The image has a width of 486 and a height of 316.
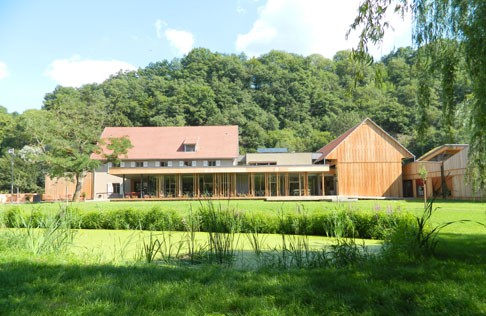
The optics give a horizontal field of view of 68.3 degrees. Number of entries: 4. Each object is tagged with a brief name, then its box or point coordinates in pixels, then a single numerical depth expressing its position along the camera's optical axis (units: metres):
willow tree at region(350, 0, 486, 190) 4.66
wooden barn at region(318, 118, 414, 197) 30.97
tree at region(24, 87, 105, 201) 26.55
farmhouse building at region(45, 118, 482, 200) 30.62
